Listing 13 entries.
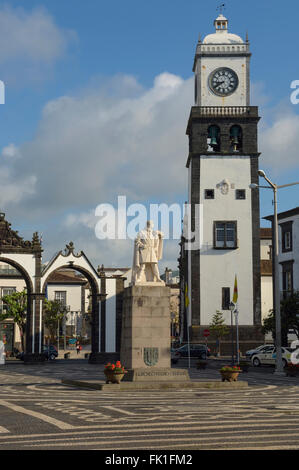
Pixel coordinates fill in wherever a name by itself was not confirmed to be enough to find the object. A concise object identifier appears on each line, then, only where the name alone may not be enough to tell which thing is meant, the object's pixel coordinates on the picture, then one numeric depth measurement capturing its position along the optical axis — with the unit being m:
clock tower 61.59
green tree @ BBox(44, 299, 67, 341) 86.57
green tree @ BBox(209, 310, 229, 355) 59.81
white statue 27.05
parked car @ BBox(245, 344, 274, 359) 49.16
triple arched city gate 54.28
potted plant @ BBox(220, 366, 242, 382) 26.16
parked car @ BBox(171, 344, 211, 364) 55.34
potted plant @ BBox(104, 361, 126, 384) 24.47
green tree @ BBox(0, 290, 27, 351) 69.12
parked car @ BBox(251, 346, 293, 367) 43.09
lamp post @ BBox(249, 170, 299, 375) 34.97
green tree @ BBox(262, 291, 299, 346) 55.19
